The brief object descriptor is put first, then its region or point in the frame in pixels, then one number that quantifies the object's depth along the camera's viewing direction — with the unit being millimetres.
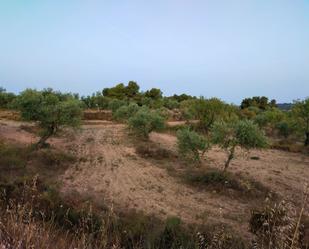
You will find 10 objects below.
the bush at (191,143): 13388
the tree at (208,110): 28070
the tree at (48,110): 15180
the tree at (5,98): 41223
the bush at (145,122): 20830
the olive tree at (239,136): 12265
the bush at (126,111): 28651
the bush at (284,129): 27211
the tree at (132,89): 56903
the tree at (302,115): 22683
